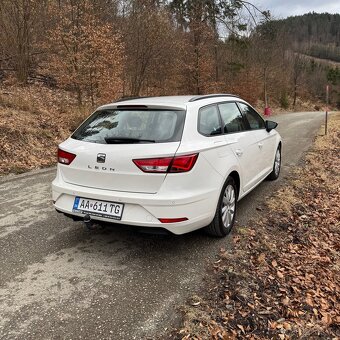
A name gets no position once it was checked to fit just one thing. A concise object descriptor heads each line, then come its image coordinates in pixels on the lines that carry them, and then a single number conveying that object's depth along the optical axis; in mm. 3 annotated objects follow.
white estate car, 3594
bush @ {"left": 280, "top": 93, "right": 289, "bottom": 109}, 44831
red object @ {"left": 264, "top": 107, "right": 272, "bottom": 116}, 26962
